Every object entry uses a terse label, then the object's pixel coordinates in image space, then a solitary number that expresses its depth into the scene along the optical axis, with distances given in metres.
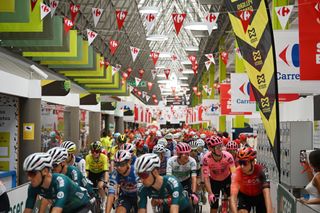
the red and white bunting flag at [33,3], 14.30
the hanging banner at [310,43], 8.90
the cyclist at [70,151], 9.91
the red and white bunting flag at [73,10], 18.45
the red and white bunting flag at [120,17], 18.55
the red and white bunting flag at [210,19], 18.83
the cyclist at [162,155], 11.34
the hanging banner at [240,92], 19.50
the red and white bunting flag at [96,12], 18.14
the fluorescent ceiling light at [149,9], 23.78
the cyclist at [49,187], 5.88
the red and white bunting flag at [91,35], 20.01
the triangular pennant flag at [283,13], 14.77
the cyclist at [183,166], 9.77
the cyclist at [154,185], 6.14
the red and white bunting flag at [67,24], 17.19
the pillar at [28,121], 16.36
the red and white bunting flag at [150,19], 19.11
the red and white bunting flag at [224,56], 30.54
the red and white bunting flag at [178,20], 18.43
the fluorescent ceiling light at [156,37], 27.83
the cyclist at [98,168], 11.88
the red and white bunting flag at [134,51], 24.04
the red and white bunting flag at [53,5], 16.80
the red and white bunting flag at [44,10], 13.88
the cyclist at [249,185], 7.63
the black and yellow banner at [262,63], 6.66
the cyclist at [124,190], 8.21
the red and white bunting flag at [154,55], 27.39
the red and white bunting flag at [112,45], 22.89
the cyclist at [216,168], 10.24
